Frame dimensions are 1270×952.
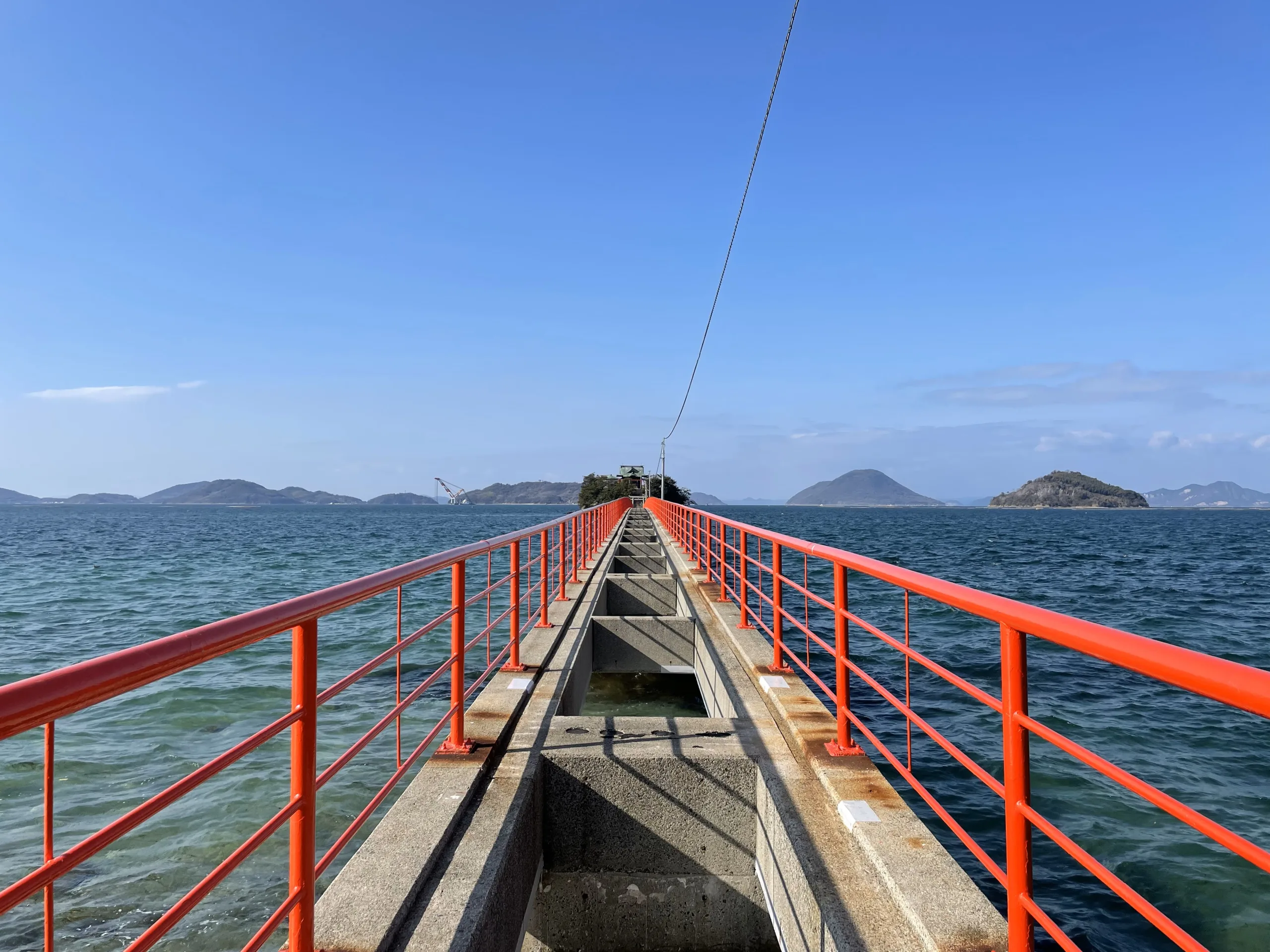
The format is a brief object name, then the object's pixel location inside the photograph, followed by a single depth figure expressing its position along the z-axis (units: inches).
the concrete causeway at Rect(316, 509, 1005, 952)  98.9
